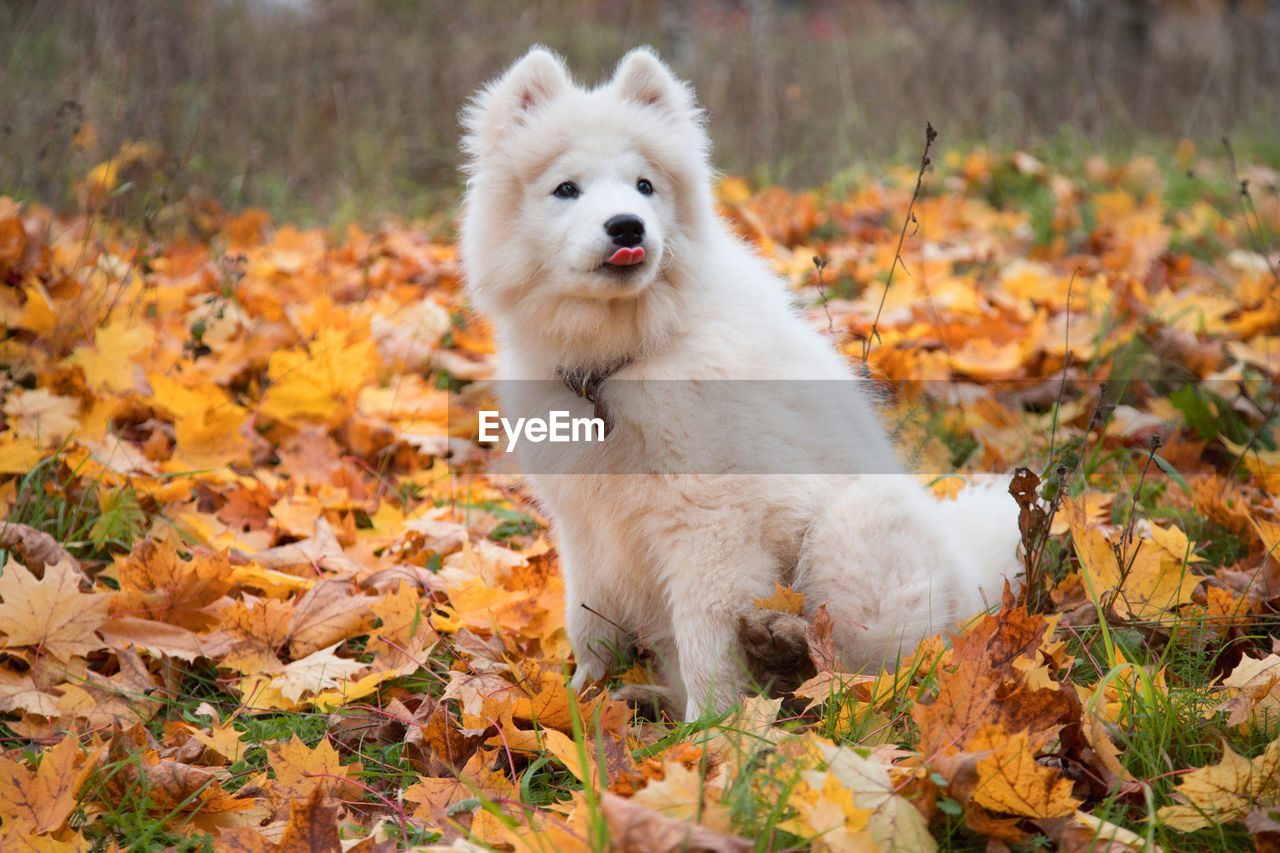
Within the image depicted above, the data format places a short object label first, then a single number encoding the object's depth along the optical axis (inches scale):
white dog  62.6
